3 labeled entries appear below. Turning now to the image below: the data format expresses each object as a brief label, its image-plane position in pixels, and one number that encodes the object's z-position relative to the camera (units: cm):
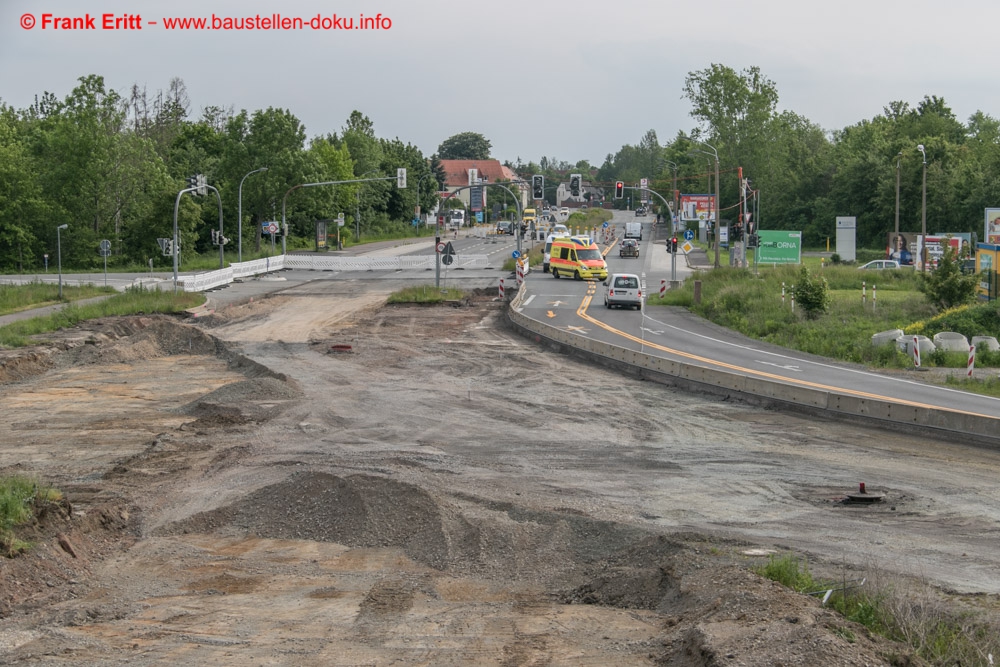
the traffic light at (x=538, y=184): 5694
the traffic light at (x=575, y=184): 5909
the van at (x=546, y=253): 6562
